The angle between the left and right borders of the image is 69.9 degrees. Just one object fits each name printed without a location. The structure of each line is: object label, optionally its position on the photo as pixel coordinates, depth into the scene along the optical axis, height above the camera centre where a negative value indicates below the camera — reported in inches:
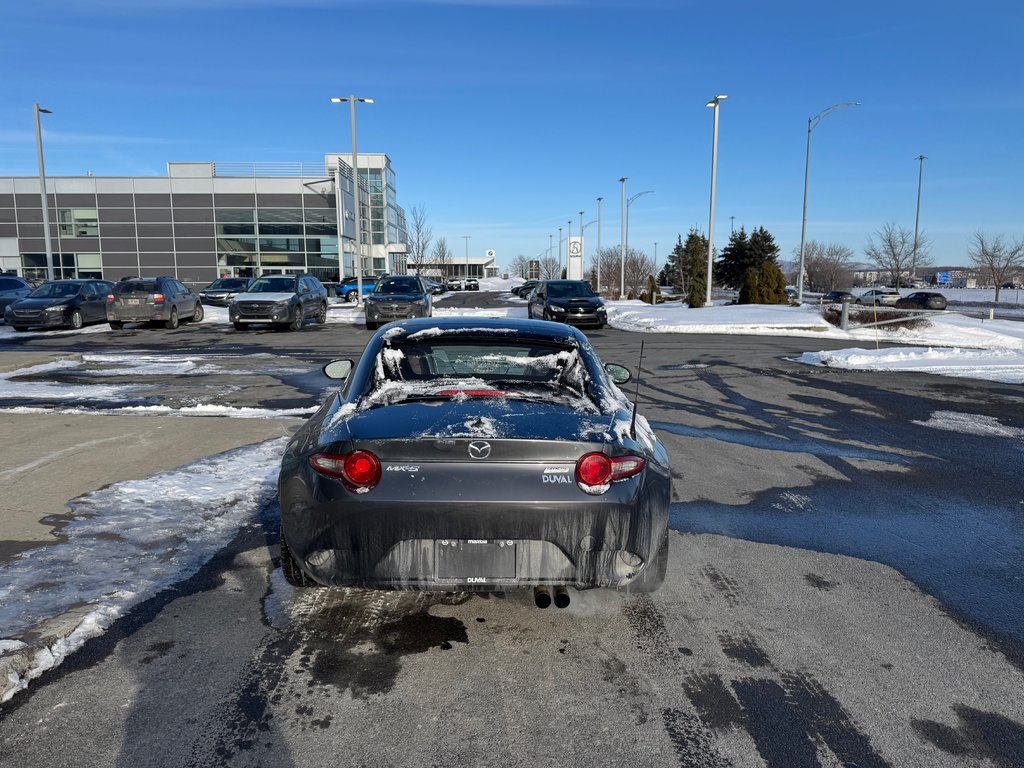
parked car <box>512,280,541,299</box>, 2372.5 -30.0
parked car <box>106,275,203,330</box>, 921.5 -29.0
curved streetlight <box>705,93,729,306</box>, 1294.3 +206.6
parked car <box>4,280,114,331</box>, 891.4 -33.2
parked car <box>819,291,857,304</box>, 2317.9 -48.8
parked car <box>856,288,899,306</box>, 2088.1 -45.3
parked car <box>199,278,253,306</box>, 1492.4 -23.5
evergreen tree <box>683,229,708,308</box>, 1540.4 +52.5
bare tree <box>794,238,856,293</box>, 3693.4 +61.1
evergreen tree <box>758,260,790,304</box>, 1583.2 -6.8
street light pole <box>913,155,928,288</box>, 2425.1 +210.2
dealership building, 2155.5 +164.8
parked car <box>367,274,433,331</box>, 928.9 -30.7
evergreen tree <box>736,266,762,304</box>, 1588.3 -15.5
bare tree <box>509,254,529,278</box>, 6787.9 +134.5
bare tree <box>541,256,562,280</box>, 4615.7 +85.7
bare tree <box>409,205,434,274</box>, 2475.4 +127.0
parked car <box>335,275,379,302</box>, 1853.2 -22.3
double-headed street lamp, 1429.6 +341.3
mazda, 128.0 -39.0
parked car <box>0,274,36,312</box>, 1038.4 -15.5
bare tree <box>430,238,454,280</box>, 3355.6 +128.5
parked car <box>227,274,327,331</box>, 905.5 -29.4
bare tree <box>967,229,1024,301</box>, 2269.9 +71.0
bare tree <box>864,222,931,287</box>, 2586.1 +92.6
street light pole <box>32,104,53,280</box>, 1234.6 +222.2
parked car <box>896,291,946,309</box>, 1829.5 -48.4
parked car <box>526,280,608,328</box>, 1005.2 -31.3
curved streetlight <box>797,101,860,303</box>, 1309.1 +220.7
